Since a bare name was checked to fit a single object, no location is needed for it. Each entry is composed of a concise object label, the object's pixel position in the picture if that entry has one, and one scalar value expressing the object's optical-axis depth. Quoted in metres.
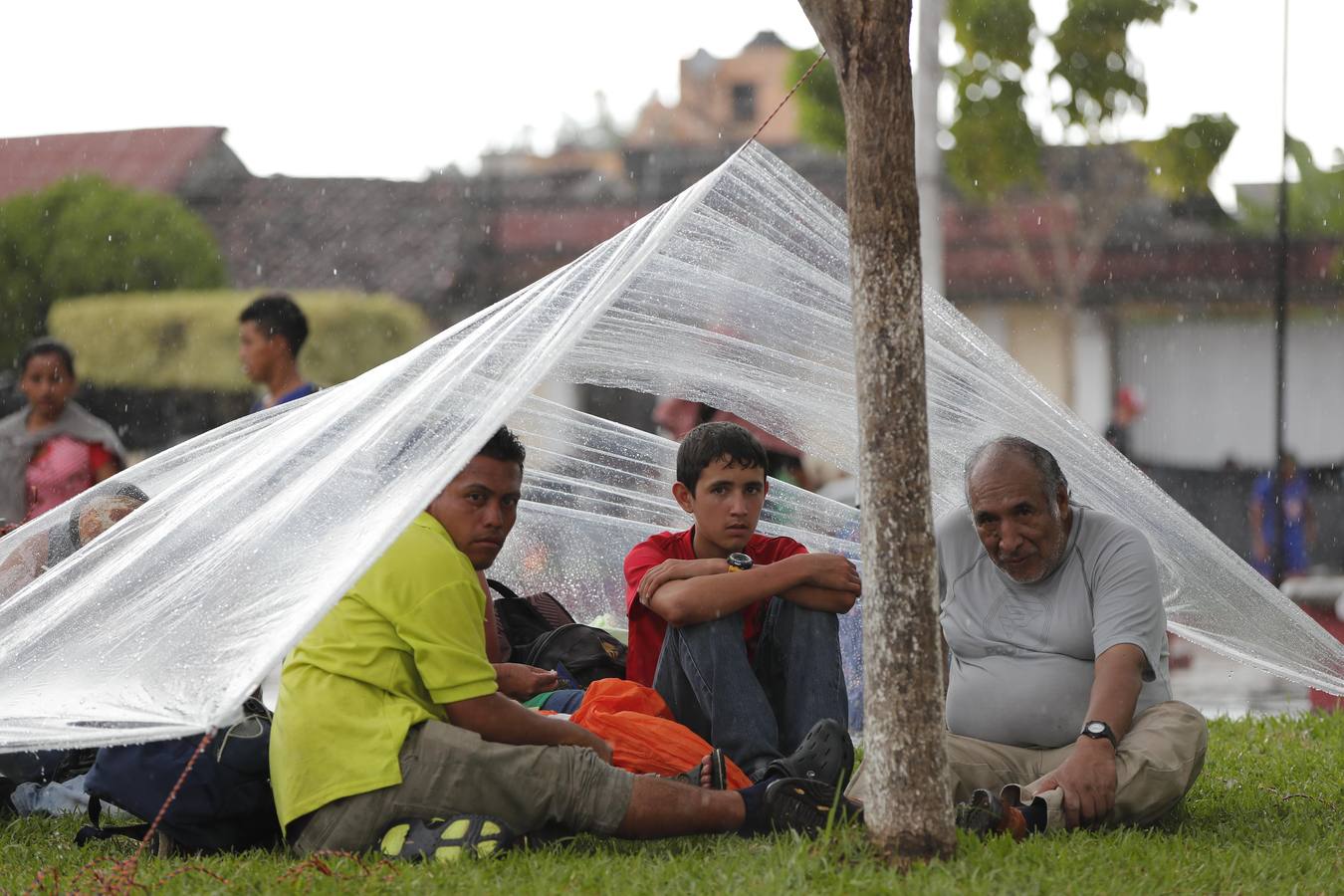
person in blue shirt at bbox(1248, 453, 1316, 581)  27.67
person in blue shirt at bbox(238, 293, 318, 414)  13.61
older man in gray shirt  8.61
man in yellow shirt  7.82
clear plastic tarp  7.43
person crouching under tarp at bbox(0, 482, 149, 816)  9.45
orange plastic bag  8.62
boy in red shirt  8.81
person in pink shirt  15.28
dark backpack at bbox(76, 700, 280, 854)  8.23
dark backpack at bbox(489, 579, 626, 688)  10.41
